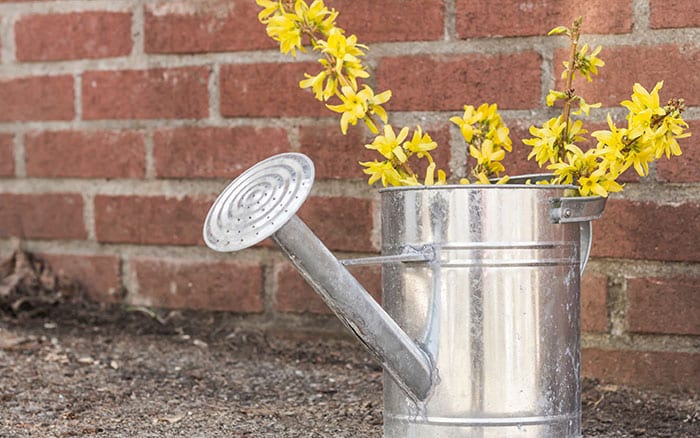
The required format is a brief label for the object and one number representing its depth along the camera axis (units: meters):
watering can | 2.14
